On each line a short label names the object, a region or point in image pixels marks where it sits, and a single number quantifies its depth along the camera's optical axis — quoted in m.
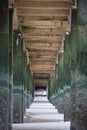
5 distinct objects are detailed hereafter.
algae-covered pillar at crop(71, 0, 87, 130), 17.97
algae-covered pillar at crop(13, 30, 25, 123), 25.53
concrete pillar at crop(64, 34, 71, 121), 26.80
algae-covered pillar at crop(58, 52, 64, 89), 34.54
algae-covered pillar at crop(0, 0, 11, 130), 17.22
